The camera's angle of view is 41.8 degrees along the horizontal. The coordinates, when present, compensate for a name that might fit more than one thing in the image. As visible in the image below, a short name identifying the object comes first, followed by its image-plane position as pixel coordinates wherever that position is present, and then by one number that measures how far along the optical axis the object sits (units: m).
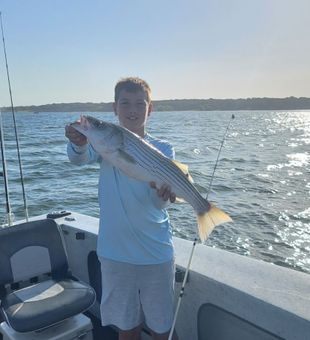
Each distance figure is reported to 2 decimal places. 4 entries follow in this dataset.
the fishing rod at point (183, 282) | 2.87
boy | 2.87
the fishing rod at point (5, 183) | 4.69
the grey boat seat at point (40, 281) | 3.29
